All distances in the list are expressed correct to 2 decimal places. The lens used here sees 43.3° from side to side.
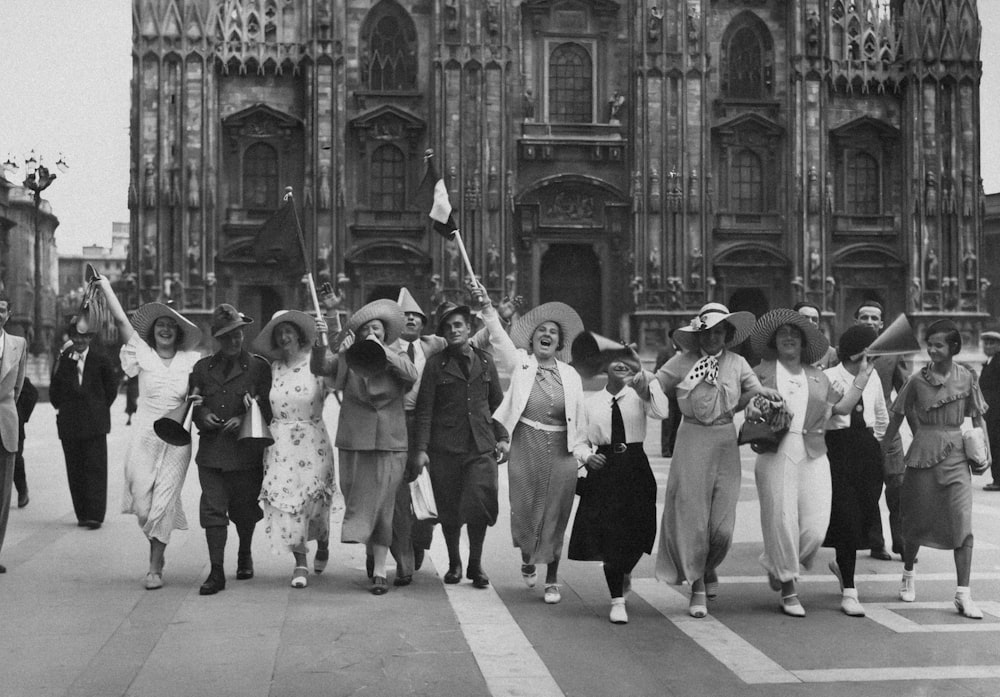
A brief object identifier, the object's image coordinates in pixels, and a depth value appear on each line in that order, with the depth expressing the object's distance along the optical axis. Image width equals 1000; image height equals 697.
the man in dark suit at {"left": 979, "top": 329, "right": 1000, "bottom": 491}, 15.21
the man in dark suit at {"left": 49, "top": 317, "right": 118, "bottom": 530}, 11.80
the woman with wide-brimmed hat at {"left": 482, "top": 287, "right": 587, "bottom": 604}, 8.57
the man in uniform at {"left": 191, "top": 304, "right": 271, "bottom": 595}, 8.79
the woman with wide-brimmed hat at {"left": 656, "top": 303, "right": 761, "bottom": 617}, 7.92
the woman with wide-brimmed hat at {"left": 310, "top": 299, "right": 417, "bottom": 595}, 8.75
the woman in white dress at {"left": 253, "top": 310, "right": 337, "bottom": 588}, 8.84
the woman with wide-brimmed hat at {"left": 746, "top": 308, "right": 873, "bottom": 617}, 8.03
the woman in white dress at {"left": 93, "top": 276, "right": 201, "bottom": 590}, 8.80
